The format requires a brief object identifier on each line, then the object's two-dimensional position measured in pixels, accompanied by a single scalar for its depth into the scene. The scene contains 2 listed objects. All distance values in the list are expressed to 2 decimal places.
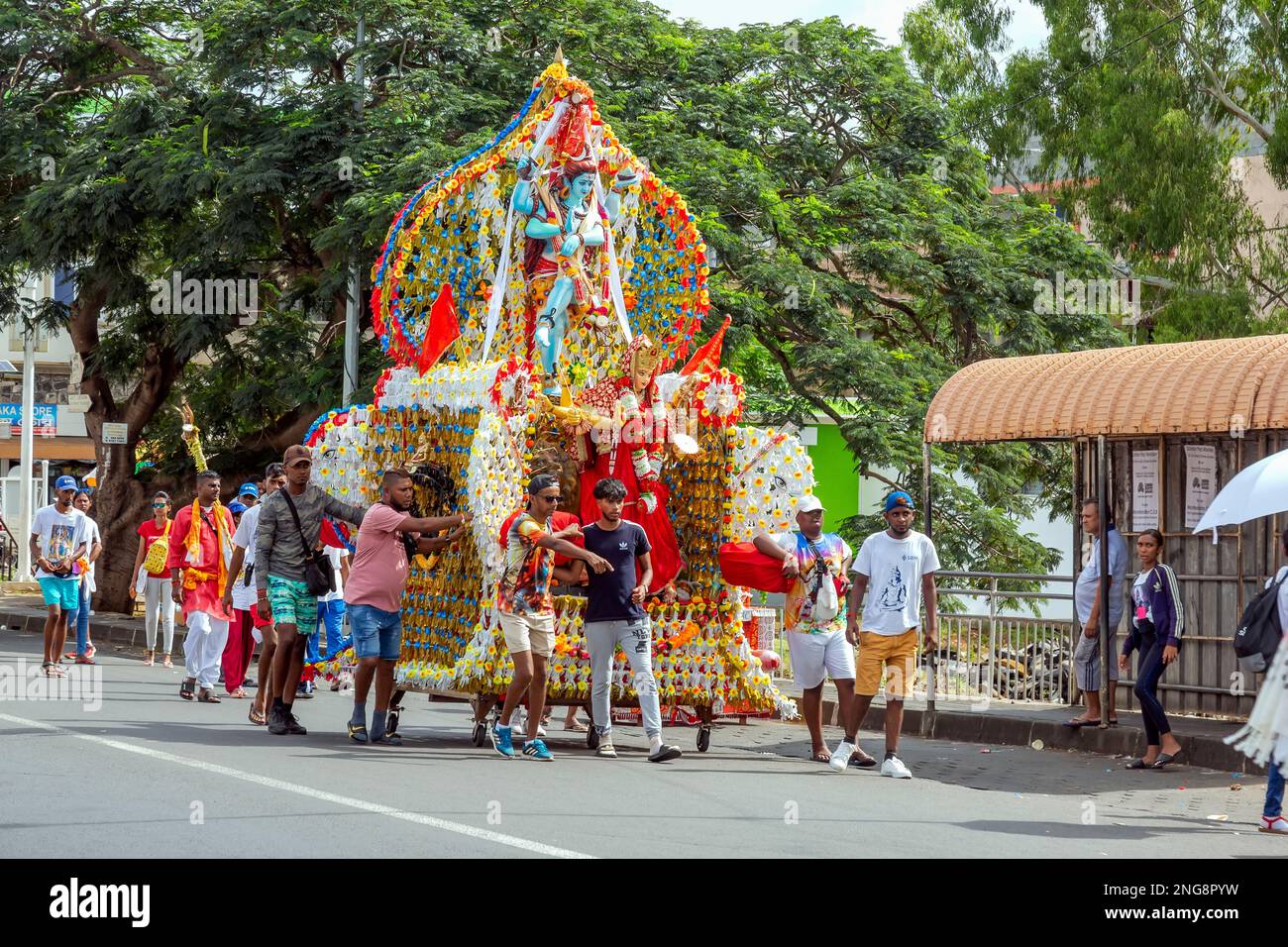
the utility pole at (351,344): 20.44
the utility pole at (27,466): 34.12
